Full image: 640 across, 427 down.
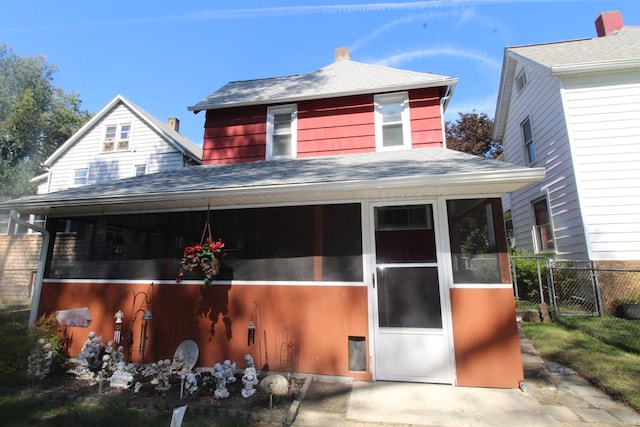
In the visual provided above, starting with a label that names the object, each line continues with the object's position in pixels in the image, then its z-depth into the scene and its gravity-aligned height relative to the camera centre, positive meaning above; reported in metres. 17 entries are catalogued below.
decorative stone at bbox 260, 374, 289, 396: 3.56 -1.41
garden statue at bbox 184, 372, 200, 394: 3.68 -1.42
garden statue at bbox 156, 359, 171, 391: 3.84 -1.37
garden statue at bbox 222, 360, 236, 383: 3.82 -1.32
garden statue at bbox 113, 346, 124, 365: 4.38 -1.27
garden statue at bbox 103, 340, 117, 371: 4.30 -1.26
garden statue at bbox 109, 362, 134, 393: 3.87 -1.42
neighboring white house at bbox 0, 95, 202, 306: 12.68 +4.80
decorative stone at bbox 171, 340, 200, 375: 4.37 -1.27
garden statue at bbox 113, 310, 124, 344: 4.23 -0.83
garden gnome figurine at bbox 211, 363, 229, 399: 3.55 -1.39
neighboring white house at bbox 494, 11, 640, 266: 7.06 +3.04
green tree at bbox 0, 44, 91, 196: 20.83 +10.98
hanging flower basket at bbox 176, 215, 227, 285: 4.28 +0.12
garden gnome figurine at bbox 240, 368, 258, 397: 3.55 -1.37
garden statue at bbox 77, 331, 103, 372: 4.25 -1.22
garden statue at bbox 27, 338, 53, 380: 4.04 -1.23
